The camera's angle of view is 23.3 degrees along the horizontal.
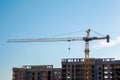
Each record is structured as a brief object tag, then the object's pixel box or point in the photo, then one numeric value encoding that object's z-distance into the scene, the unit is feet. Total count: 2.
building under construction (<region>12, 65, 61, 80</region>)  431.02
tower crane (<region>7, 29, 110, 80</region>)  331.34
